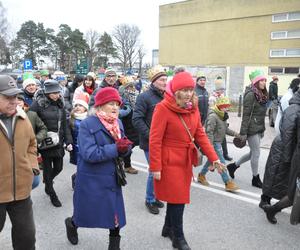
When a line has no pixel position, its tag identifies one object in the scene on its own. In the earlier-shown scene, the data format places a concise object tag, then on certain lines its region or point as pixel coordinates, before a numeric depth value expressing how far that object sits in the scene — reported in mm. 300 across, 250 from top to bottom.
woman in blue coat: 3035
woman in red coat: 3273
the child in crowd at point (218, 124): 5453
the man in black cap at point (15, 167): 2666
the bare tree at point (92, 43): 63778
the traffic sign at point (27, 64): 18234
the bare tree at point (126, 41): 67812
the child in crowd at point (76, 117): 5078
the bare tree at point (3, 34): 48062
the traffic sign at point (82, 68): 19969
